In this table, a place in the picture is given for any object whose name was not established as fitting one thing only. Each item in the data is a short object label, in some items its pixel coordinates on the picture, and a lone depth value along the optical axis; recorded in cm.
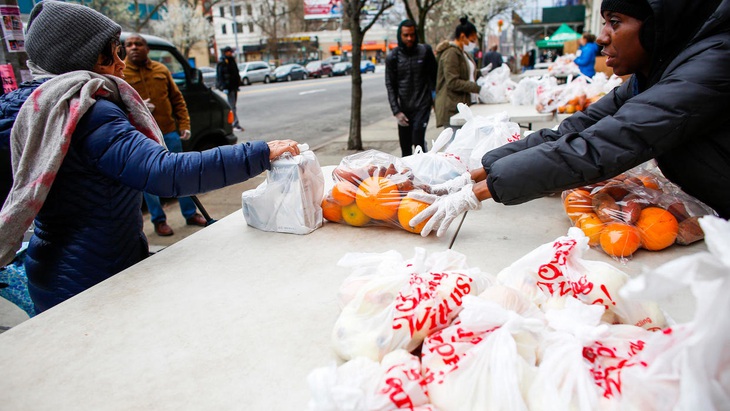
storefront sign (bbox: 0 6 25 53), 335
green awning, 2737
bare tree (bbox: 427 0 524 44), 2725
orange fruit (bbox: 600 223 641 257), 181
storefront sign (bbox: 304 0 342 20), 3606
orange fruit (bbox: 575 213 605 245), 190
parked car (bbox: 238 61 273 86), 3250
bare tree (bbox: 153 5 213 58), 4078
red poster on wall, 347
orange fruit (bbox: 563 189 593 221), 206
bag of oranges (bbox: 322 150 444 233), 213
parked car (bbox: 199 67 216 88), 2614
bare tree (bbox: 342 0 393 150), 817
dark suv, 617
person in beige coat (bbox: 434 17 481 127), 595
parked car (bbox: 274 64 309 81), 3519
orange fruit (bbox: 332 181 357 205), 222
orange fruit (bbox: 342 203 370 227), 223
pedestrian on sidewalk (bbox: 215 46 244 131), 1234
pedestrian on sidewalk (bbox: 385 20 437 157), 598
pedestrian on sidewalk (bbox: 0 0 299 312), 169
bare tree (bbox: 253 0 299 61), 4891
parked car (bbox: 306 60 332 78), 3893
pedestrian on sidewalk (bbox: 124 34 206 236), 470
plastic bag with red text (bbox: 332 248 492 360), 118
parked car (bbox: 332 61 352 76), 4075
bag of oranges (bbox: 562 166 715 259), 183
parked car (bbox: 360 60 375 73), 4865
